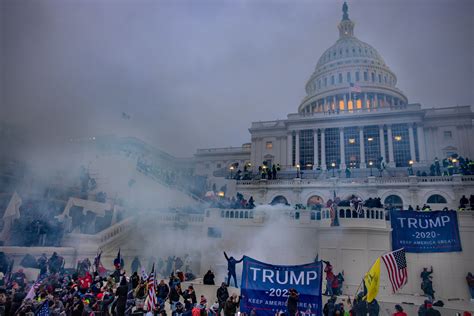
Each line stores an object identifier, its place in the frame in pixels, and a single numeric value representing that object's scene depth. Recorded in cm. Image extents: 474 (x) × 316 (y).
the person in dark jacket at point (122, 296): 1111
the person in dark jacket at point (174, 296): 1260
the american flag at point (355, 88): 5726
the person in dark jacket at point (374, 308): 1079
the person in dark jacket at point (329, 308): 1093
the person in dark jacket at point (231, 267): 1448
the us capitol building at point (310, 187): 1753
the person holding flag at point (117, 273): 1446
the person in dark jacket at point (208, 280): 1535
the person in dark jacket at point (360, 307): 1086
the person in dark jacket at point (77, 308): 1023
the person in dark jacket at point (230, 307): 1078
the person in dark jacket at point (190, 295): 1191
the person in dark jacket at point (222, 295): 1204
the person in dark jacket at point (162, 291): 1296
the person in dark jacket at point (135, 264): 1951
